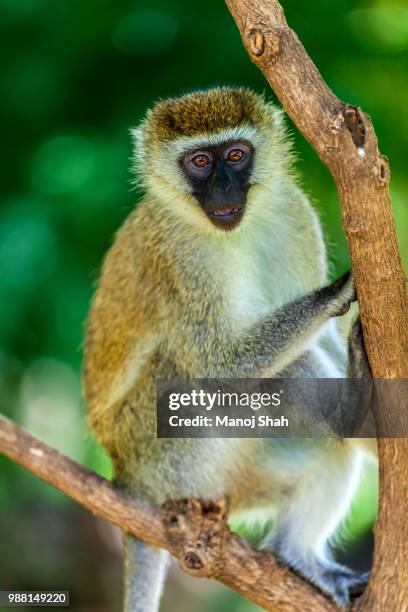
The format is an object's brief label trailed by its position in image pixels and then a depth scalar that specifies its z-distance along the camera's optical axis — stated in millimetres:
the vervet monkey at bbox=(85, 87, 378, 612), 3689
